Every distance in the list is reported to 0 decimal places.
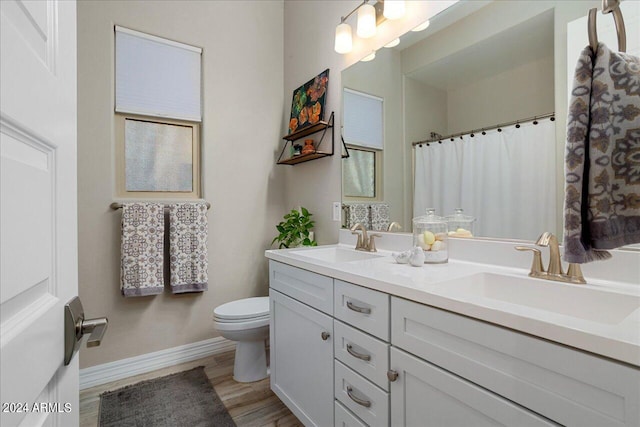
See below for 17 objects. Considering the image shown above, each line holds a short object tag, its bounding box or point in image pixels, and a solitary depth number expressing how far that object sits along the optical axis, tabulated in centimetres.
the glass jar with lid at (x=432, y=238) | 135
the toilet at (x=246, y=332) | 190
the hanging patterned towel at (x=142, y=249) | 201
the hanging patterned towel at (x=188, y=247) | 217
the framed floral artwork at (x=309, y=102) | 219
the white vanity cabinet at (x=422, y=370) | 61
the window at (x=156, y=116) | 212
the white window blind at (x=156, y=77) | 209
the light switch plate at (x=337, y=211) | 210
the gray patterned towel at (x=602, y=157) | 58
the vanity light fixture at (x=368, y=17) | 178
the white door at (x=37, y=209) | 33
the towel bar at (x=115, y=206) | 204
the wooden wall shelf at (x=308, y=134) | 213
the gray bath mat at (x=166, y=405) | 163
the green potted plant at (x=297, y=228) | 228
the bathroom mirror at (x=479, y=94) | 114
